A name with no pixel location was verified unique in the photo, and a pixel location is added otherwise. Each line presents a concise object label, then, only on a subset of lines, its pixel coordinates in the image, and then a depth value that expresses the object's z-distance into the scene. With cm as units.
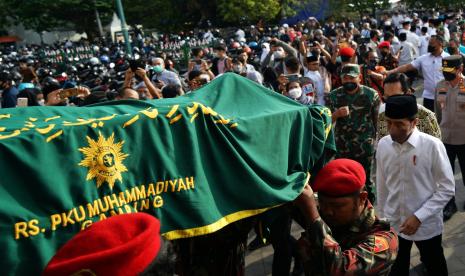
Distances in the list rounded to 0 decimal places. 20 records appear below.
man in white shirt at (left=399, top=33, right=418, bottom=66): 1016
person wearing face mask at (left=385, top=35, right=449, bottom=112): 647
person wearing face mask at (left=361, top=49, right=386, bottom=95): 602
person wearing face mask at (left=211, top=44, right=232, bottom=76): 830
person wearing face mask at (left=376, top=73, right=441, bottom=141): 379
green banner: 177
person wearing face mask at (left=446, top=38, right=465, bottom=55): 765
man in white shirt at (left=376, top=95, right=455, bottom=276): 292
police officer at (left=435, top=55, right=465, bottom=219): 464
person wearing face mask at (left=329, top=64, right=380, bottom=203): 446
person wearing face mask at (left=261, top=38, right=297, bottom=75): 884
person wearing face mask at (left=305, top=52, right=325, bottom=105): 634
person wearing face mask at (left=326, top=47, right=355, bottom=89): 643
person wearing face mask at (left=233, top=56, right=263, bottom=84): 737
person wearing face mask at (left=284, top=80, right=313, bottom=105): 505
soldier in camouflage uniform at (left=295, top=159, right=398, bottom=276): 193
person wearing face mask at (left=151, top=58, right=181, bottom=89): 716
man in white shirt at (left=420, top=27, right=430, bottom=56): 1200
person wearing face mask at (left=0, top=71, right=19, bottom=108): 690
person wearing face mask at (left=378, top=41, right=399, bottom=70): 884
